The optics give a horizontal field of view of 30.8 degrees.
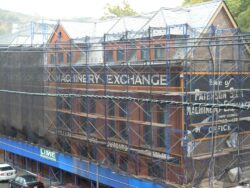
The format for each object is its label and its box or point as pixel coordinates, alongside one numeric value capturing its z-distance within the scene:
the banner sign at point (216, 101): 19.25
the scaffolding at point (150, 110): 19.05
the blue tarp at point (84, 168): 19.36
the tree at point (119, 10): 60.62
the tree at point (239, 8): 34.69
